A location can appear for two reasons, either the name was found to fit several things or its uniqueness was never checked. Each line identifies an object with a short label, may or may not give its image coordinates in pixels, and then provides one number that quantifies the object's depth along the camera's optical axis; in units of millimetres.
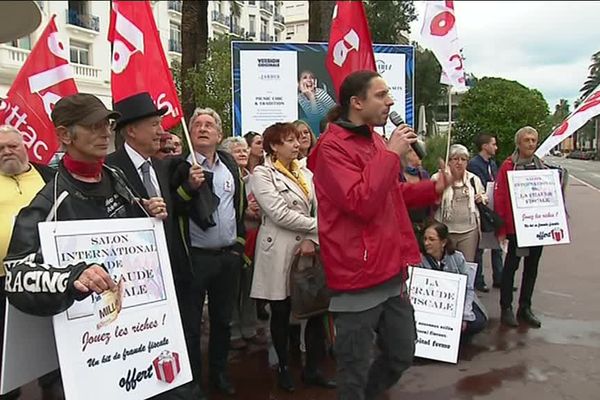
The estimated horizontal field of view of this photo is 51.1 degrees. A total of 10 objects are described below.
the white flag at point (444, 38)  4645
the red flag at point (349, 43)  4215
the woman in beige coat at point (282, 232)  4316
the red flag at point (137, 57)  3182
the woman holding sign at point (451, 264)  5285
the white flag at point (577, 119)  4883
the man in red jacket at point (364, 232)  3037
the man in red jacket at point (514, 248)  5910
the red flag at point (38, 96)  5367
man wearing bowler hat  3189
